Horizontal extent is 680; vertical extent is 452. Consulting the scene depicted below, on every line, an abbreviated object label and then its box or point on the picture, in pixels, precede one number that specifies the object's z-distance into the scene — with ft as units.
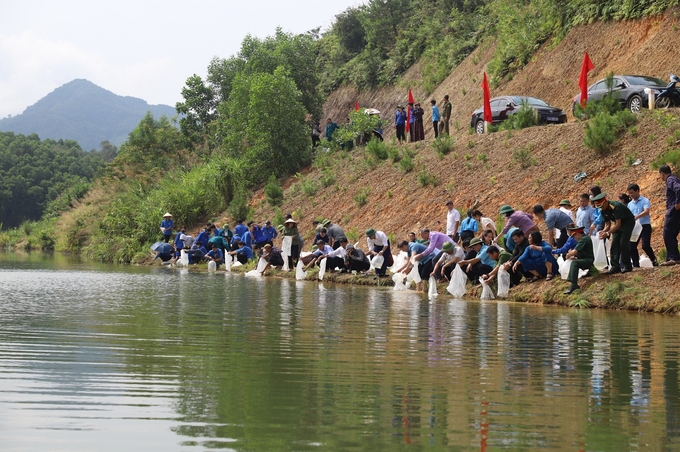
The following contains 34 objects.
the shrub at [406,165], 113.91
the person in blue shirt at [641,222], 57.67
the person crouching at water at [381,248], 78.93
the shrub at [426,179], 104.63
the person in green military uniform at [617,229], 55.92
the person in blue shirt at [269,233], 105.29
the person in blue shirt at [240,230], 108.88
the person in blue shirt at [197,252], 115.03
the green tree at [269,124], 148.15
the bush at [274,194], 139.03
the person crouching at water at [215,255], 110.63
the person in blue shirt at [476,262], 64.69
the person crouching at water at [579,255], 57.21
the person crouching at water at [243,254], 103.96
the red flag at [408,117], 128.66
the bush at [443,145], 110.83
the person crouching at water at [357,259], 82.28
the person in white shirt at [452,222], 76.54
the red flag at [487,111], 110.73
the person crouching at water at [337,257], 84.07
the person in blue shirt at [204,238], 115.55
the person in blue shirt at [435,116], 118.32
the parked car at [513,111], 106.93
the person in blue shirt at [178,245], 121.47
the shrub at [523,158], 92.73
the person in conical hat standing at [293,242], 93.50
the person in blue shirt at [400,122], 127.95
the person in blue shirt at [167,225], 135.23
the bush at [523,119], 103.91
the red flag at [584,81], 99.25
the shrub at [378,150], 124.77
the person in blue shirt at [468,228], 71.26
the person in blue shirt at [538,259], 60.14
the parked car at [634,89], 92.68
